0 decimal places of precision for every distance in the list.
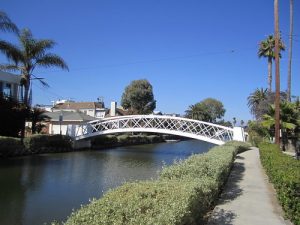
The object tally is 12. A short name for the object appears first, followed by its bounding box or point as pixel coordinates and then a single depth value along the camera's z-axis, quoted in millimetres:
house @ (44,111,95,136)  38170
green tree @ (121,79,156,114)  54062
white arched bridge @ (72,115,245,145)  30054
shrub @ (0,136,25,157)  21322
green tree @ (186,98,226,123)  78422
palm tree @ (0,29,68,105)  24900
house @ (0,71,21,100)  26205
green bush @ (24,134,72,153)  24813
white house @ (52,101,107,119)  56454
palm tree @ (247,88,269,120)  44326
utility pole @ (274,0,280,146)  15179
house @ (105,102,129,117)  53757
